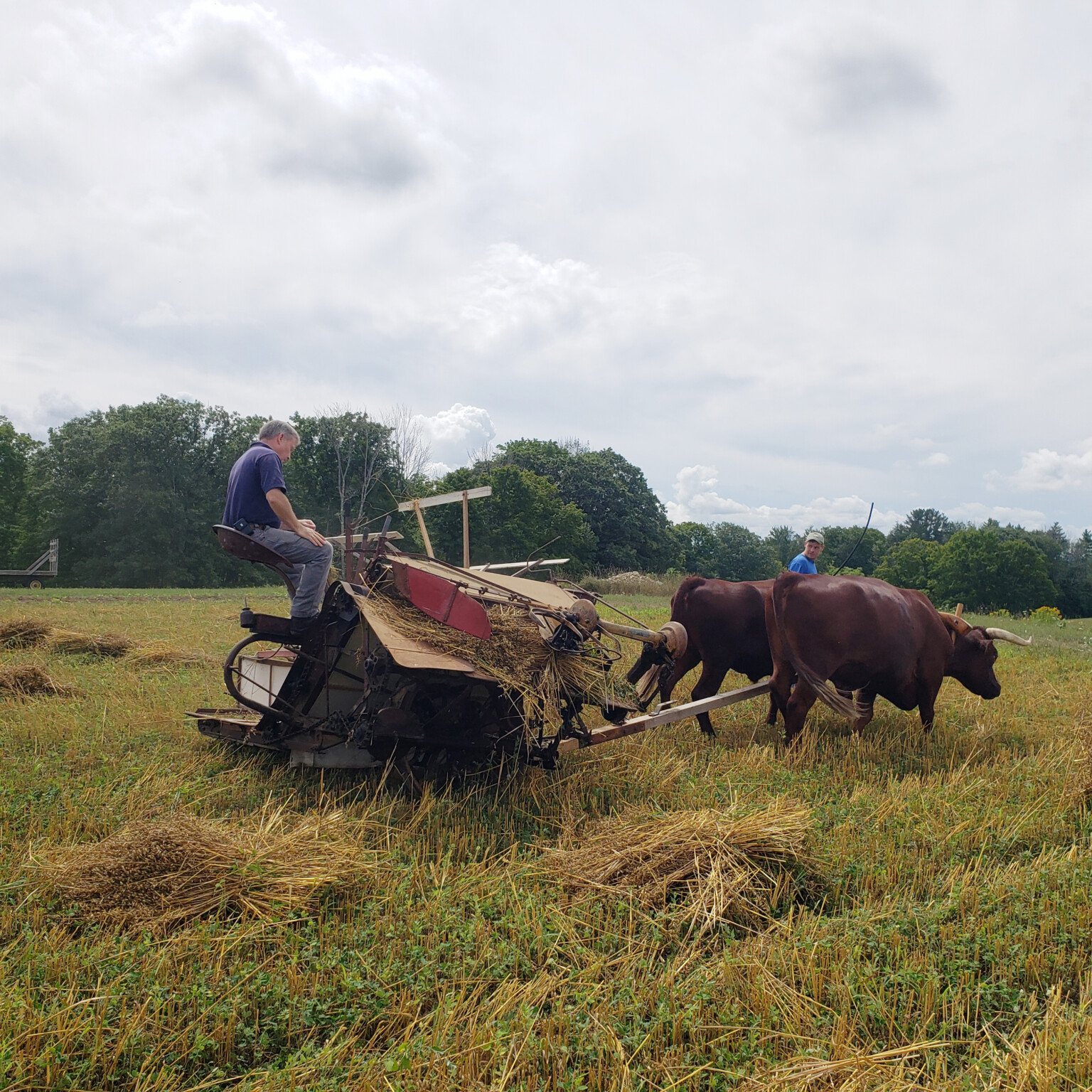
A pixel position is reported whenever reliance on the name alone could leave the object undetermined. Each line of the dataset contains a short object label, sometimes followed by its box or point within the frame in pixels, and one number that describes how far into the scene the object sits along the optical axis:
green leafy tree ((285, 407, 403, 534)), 45.47
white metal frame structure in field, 39.34
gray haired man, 4.98
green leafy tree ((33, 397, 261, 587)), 46.19
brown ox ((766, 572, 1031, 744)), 6.90
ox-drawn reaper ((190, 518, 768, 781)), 4.74
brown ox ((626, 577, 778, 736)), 7.92
